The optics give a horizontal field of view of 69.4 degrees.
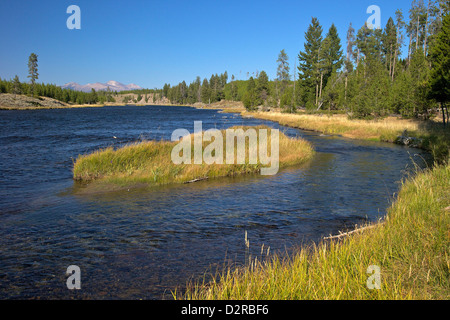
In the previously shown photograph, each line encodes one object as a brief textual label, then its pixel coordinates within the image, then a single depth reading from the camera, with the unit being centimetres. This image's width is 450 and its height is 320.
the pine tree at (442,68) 2670
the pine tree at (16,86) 13262
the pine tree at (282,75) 10531
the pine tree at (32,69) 14450
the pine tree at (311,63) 7525
